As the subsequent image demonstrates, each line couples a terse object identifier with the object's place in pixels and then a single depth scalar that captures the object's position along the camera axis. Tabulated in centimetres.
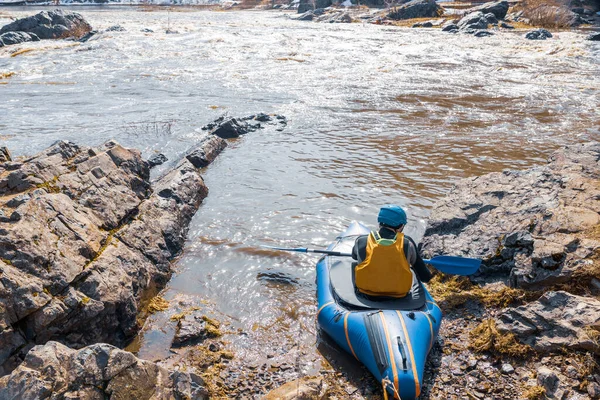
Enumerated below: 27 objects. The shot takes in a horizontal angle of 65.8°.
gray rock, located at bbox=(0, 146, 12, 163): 677
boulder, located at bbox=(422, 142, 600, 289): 530
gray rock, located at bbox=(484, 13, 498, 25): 3816
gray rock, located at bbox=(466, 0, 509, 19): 4075
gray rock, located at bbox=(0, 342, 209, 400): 331
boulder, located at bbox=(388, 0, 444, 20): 4831
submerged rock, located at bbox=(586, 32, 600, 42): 2760
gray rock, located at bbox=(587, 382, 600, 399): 398
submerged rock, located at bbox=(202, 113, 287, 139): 1291
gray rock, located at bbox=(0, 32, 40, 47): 2738
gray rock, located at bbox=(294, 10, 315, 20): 5147
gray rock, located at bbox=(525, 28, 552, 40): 2992
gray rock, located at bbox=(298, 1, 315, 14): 6078
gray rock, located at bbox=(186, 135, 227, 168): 1079
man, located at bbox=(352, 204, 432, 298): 513
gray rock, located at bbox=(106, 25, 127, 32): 3299
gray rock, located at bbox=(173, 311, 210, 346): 524
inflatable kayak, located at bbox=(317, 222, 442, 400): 430
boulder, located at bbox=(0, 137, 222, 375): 456
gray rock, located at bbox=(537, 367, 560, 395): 416
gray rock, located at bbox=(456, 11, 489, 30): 3634
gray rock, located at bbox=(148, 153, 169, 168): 1076
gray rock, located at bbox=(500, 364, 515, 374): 451
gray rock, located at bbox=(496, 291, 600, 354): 439
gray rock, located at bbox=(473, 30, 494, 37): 3300
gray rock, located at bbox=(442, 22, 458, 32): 3653
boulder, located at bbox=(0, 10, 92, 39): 3084
